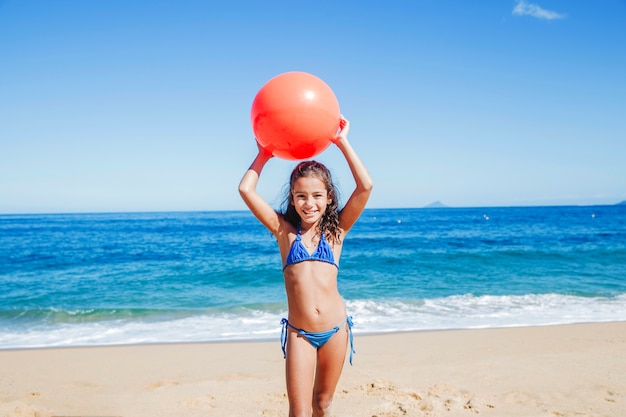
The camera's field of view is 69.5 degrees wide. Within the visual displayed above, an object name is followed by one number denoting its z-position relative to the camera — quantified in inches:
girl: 117.7
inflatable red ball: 115.8
